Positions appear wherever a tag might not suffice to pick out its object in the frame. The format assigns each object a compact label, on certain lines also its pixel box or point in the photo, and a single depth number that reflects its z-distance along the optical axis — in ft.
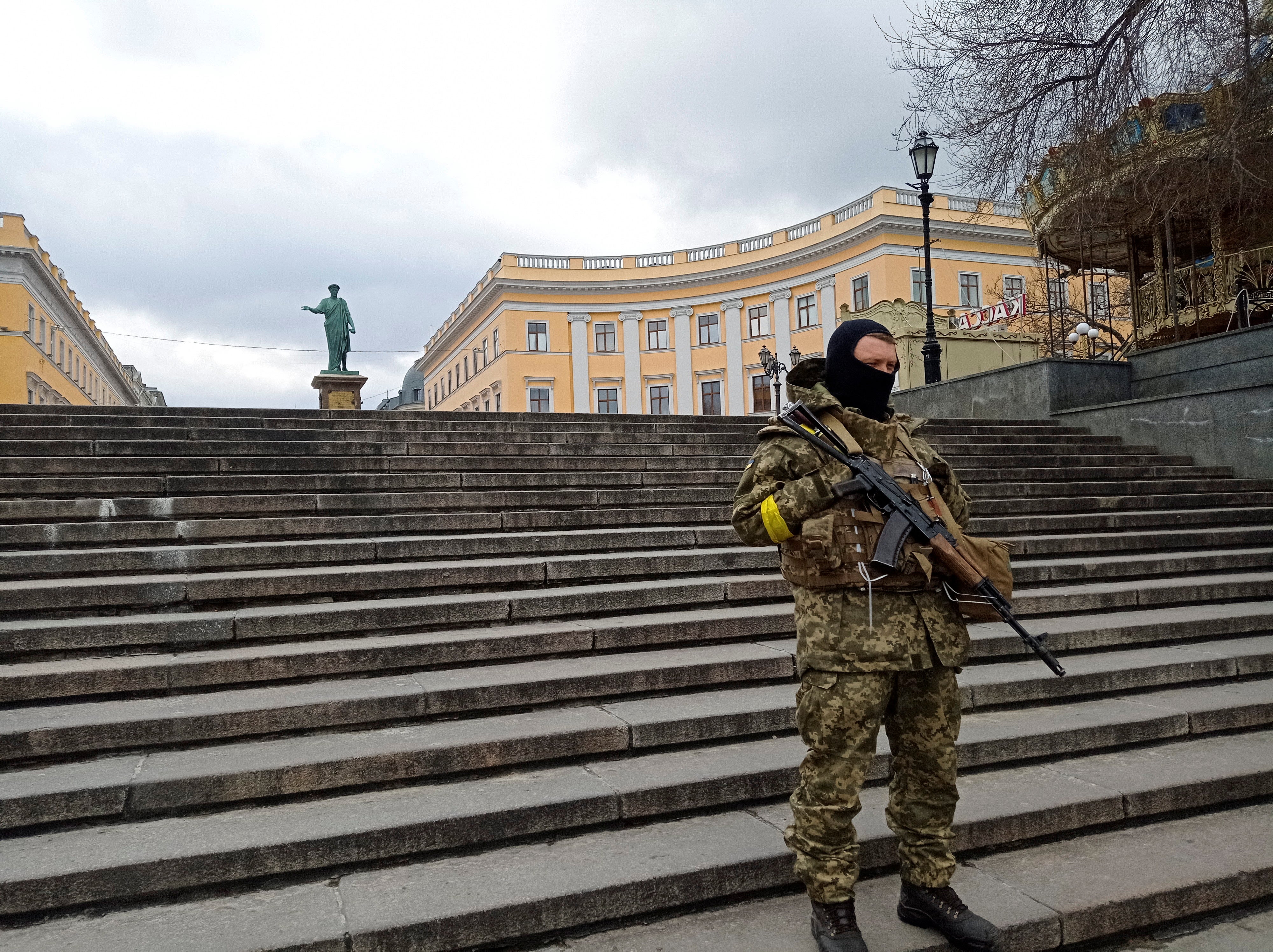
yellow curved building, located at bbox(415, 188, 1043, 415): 136.26
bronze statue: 81.25
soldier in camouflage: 9.00
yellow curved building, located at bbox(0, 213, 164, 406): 121.80
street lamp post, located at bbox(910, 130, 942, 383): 46.06
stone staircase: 10.14
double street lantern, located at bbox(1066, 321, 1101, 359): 63.41
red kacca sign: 74.38
